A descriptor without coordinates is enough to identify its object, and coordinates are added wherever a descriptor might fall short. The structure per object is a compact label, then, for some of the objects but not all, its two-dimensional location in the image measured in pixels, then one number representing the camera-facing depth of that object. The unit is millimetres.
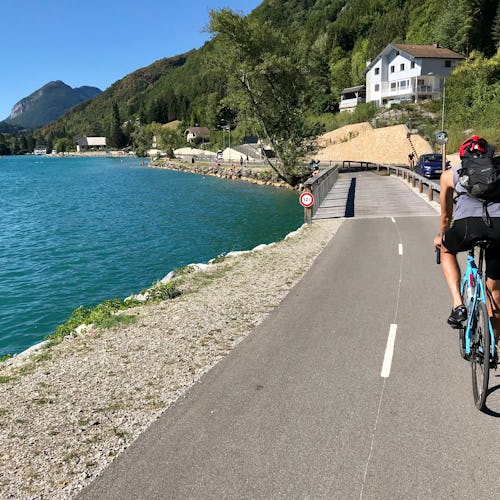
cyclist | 4633
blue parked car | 37781
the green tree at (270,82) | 42625
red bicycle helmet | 4789
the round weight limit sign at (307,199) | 19500
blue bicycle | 4535
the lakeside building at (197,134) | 159500
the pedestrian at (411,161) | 45631
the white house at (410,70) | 76938
